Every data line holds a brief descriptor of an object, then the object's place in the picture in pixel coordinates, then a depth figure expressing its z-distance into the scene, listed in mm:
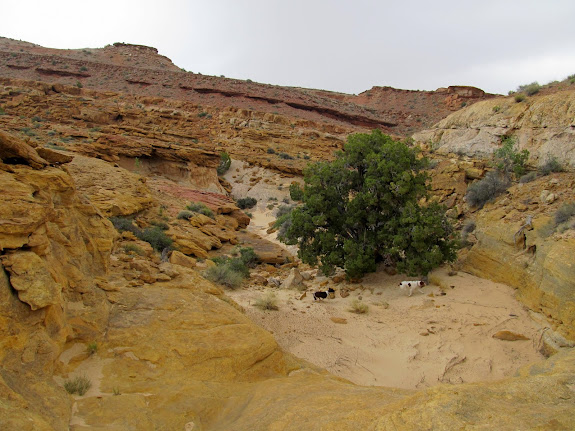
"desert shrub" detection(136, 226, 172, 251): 12002
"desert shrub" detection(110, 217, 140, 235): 12015
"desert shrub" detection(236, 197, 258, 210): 25584
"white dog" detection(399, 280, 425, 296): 10259
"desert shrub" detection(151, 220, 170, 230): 13778
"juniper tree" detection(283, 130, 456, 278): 11000
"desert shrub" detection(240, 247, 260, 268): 13445
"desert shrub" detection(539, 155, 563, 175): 13195
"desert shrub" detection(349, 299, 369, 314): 9453
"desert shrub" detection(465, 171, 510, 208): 13289
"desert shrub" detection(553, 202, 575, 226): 9094
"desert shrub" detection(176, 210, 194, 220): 15736
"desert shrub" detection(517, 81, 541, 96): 21375
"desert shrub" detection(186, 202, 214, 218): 17641
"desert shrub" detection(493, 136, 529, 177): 14148
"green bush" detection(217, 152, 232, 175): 29391
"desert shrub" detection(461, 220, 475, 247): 12426
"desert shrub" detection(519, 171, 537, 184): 13039
